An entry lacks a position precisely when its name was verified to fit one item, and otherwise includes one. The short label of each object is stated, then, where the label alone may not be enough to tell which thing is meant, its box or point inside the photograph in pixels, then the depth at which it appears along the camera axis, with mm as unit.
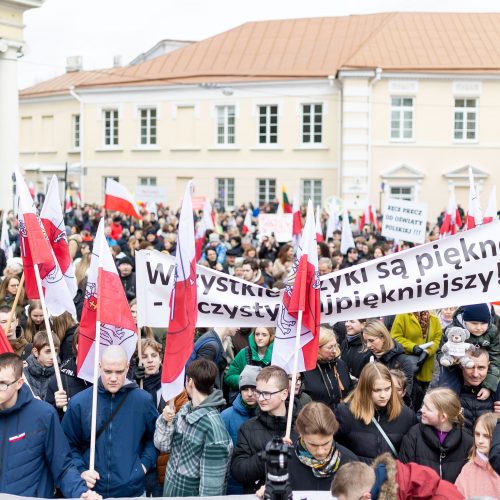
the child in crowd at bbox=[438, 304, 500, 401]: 6551
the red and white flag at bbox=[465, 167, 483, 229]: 11448
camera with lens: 4242
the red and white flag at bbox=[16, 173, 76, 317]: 6676
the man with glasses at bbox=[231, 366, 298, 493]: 5297
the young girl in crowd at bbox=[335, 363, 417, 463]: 5727
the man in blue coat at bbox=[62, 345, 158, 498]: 5539
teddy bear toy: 6395
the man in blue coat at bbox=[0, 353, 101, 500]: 5074
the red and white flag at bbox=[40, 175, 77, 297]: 7824
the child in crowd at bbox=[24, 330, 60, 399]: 6902
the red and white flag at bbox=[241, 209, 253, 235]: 22953
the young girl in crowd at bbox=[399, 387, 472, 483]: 5500
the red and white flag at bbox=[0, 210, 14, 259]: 15273
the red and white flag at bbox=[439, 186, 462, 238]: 16719
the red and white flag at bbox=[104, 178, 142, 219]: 15414
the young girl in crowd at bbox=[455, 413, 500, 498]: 5188
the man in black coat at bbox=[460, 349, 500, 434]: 6340
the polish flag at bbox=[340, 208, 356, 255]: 16406
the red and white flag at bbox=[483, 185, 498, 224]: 13440
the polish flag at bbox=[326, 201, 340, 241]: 20469
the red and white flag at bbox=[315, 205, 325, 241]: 16881
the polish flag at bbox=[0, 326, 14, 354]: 6008
